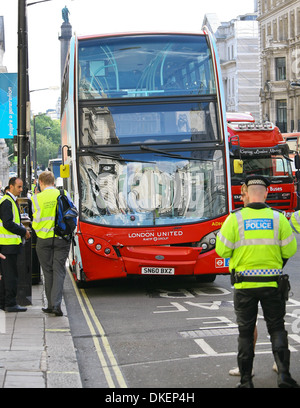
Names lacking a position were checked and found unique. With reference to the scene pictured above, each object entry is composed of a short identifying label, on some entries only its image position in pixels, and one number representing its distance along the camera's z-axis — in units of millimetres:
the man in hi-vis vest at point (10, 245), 11039
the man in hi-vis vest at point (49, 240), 11086
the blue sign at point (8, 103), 26359
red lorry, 25375
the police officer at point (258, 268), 6746
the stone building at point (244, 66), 95812
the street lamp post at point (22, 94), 15805
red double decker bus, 13109
